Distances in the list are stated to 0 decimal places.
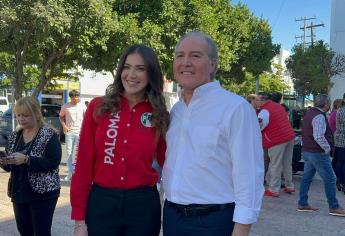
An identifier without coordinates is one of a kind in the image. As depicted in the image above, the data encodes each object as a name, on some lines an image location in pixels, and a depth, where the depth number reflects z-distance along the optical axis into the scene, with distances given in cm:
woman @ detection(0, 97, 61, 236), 376
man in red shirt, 829
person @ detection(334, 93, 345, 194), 875
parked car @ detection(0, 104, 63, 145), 1664
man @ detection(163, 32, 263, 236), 236
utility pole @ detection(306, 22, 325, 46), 6462
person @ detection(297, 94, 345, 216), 696
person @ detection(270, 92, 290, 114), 885
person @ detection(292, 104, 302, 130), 2103
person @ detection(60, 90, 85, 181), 920
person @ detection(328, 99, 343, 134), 1043
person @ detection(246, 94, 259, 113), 887
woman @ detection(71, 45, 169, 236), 261
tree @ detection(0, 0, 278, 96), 1001
